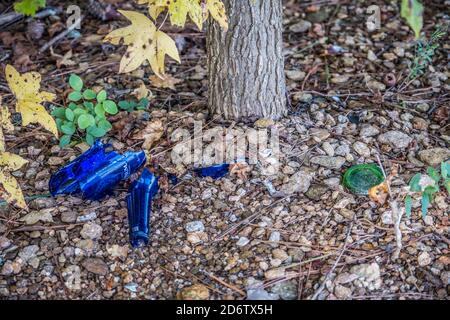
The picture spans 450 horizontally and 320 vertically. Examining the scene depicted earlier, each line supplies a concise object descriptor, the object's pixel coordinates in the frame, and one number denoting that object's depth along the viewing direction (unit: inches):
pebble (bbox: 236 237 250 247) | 77.0
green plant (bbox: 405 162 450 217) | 71.8
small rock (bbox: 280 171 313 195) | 83.7
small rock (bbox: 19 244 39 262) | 76.4
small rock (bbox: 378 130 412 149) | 90.4
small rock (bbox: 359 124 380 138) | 91.9
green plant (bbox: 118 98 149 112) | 97.3
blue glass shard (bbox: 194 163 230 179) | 86.2
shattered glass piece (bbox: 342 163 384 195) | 83.0
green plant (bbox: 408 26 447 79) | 101.0
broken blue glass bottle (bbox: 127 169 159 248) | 77.2
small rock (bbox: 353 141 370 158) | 88.5
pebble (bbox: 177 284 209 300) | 71.2
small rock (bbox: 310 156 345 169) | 87.0
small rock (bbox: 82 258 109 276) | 74.4
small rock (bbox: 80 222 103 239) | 78.6
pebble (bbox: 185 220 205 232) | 79.3
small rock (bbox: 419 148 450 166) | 87.5
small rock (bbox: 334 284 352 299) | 70.8
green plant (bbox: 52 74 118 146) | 90.8
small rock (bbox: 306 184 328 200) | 82.9
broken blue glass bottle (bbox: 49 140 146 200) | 83.4
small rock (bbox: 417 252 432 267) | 74.2
